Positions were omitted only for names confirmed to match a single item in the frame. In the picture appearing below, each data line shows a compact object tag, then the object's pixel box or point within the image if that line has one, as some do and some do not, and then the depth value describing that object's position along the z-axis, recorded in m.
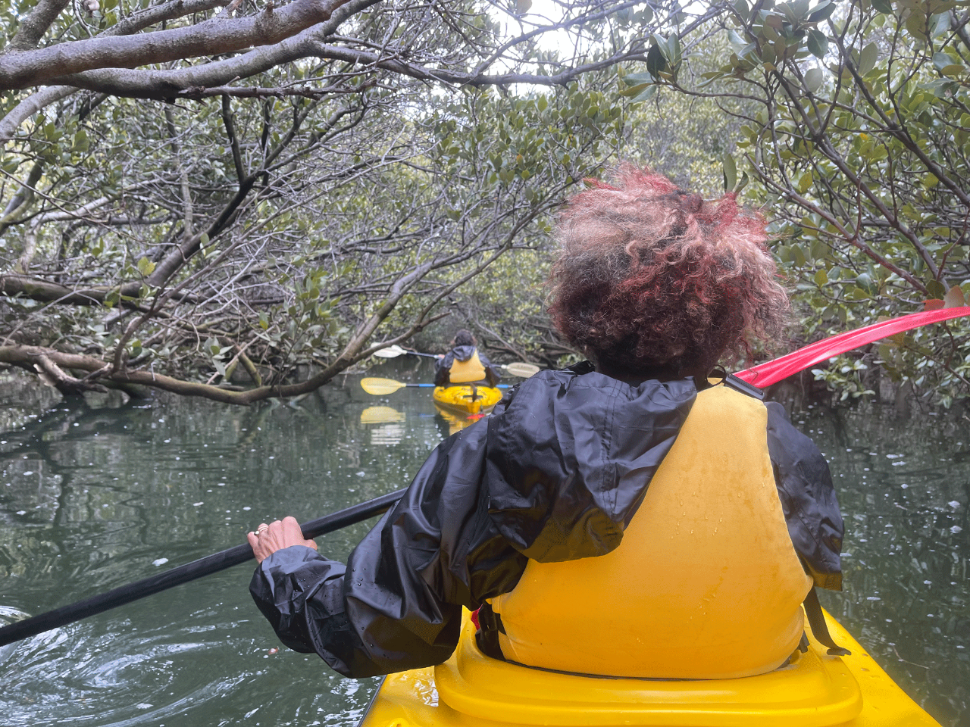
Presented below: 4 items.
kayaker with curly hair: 1.09
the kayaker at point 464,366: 10.25
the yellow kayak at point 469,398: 9.02
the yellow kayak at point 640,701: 1.21
